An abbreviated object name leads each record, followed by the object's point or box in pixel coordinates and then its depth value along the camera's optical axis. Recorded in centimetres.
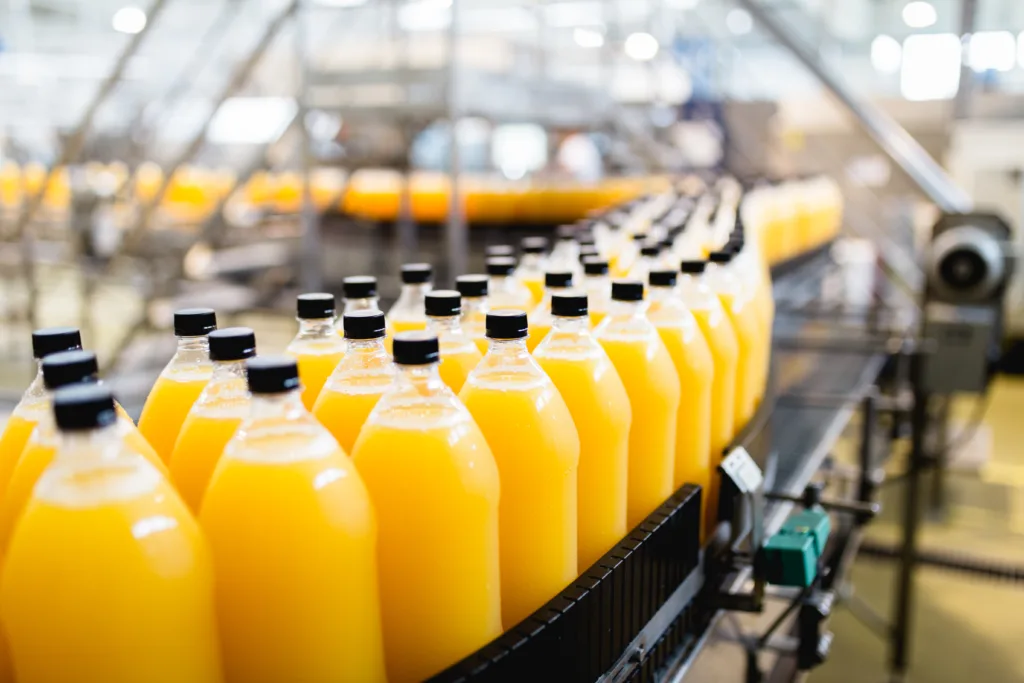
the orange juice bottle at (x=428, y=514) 66
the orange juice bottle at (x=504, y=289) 109
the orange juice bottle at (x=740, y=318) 128
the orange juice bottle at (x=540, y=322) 101
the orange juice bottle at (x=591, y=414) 85
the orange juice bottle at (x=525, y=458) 75
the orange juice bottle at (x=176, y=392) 79
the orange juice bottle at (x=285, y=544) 58
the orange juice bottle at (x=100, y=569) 52
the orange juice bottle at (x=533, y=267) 127
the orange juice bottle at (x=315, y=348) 84
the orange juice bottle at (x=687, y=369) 104
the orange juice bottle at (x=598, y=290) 105
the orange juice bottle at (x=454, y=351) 88
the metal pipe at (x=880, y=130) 278
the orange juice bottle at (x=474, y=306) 94
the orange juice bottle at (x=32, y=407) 71
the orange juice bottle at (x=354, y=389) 76
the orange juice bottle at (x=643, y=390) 95
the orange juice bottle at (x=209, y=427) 70
